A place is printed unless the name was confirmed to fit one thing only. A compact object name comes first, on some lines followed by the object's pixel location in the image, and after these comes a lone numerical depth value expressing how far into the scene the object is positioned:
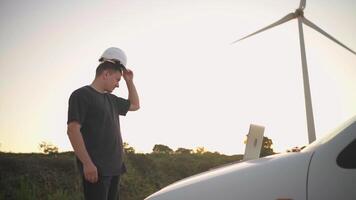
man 3.18
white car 1.97
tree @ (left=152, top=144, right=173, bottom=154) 26.31
